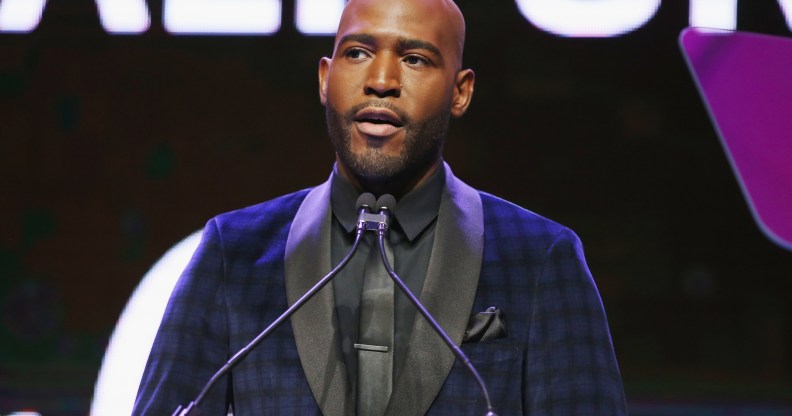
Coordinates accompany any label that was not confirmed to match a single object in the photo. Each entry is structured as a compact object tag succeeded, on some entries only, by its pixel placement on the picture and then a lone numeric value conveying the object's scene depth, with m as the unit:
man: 6.47
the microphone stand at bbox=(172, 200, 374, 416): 6.29
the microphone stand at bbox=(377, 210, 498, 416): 6.31
